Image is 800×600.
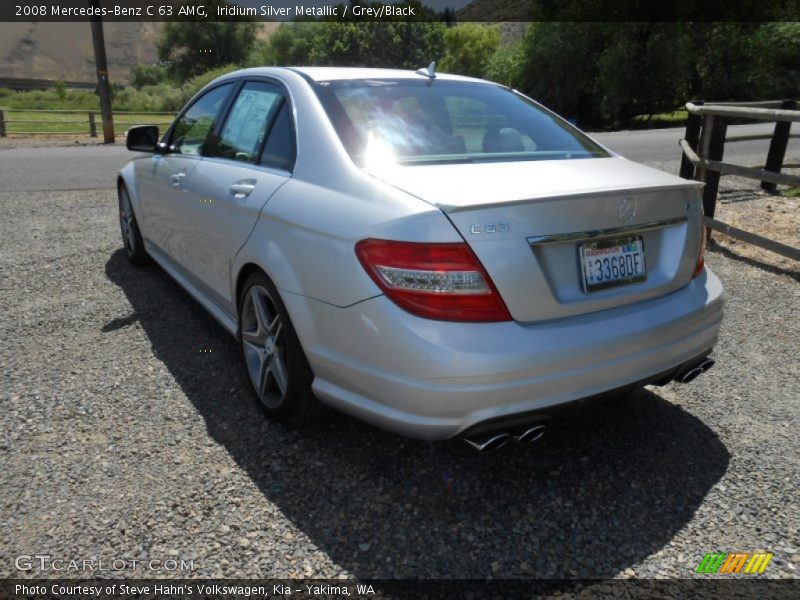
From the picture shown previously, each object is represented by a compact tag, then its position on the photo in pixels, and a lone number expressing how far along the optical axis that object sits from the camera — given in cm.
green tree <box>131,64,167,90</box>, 10315
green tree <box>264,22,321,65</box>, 8944
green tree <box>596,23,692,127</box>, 3519
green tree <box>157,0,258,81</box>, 9444
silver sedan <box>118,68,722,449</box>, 225
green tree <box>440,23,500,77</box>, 6669
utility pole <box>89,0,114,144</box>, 1972
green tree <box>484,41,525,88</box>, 3981
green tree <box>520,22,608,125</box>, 3753
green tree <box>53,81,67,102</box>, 6619
